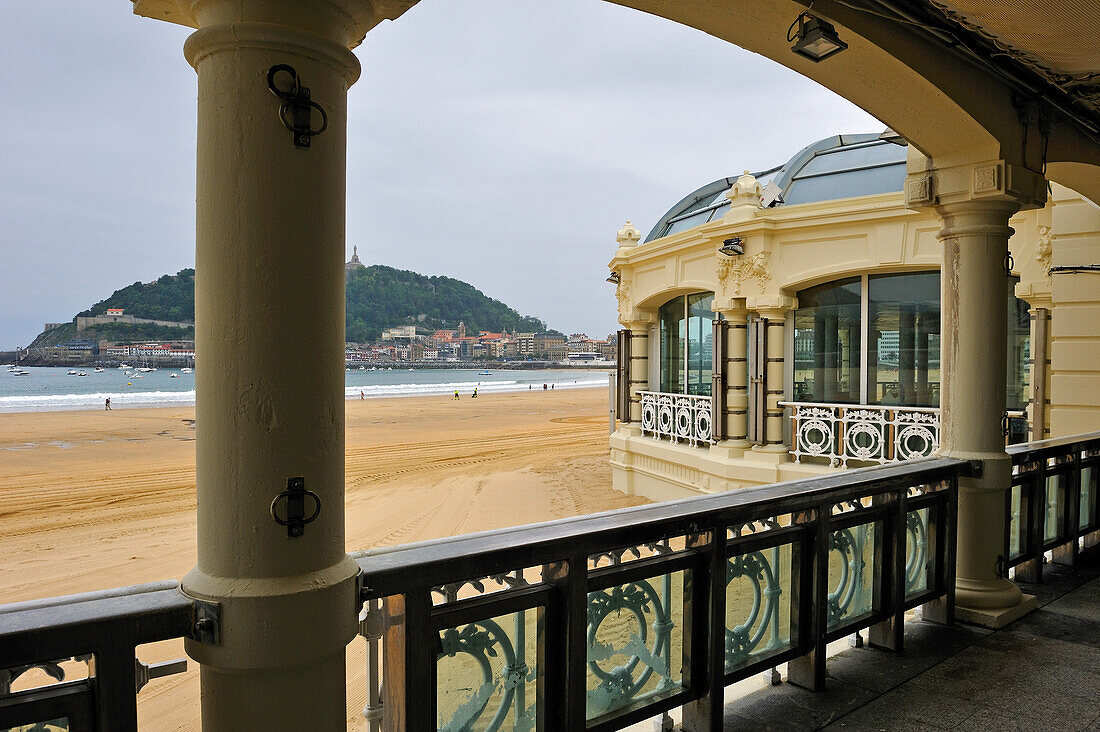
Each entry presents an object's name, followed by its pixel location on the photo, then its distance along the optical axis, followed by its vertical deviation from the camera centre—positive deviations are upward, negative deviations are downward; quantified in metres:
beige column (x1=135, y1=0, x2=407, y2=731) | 1.42 -0.02
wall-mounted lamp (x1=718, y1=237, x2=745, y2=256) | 9.09 +1.41
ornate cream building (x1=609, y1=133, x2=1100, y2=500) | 7.07 +0.31
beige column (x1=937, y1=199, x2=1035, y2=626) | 3.68 -0.21
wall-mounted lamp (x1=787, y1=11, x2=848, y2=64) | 2.55 +1.21
